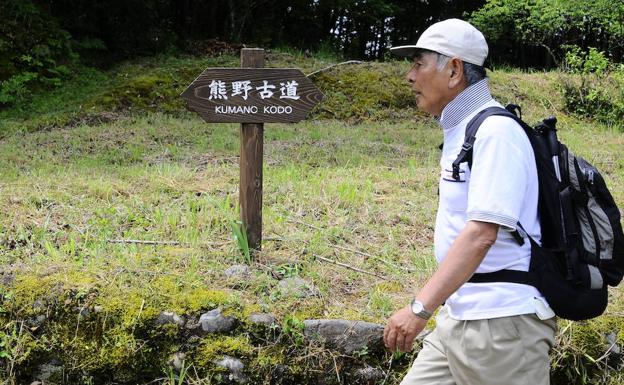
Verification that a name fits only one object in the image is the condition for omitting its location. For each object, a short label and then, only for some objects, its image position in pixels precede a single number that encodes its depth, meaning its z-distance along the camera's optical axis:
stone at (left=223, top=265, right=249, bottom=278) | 3.39
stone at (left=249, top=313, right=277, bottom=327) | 2.92
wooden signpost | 3.48
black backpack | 1.71
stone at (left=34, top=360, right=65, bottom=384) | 2.99
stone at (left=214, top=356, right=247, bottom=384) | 2.86
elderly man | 1.60
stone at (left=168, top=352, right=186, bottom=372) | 2.90
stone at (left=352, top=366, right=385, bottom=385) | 2.90
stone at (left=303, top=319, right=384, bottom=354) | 2.91
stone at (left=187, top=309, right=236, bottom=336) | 2.95
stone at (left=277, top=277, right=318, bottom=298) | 3.19
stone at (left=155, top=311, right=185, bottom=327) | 2.96
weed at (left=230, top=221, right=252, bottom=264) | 3.55
